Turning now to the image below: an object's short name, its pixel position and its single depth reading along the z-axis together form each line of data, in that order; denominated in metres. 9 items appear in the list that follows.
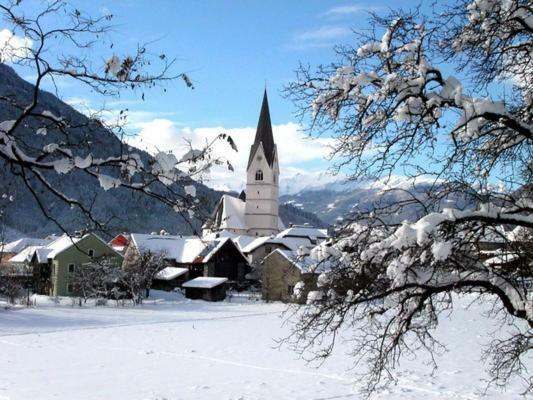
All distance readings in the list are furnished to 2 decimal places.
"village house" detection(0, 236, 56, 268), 88.19
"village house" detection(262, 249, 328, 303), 58.78
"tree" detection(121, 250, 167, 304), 55.16
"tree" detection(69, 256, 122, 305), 54.31
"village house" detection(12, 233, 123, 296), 60.75
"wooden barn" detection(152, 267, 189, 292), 68.44
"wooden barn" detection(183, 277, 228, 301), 61.88
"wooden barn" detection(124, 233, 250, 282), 71.12
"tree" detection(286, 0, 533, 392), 6.91
